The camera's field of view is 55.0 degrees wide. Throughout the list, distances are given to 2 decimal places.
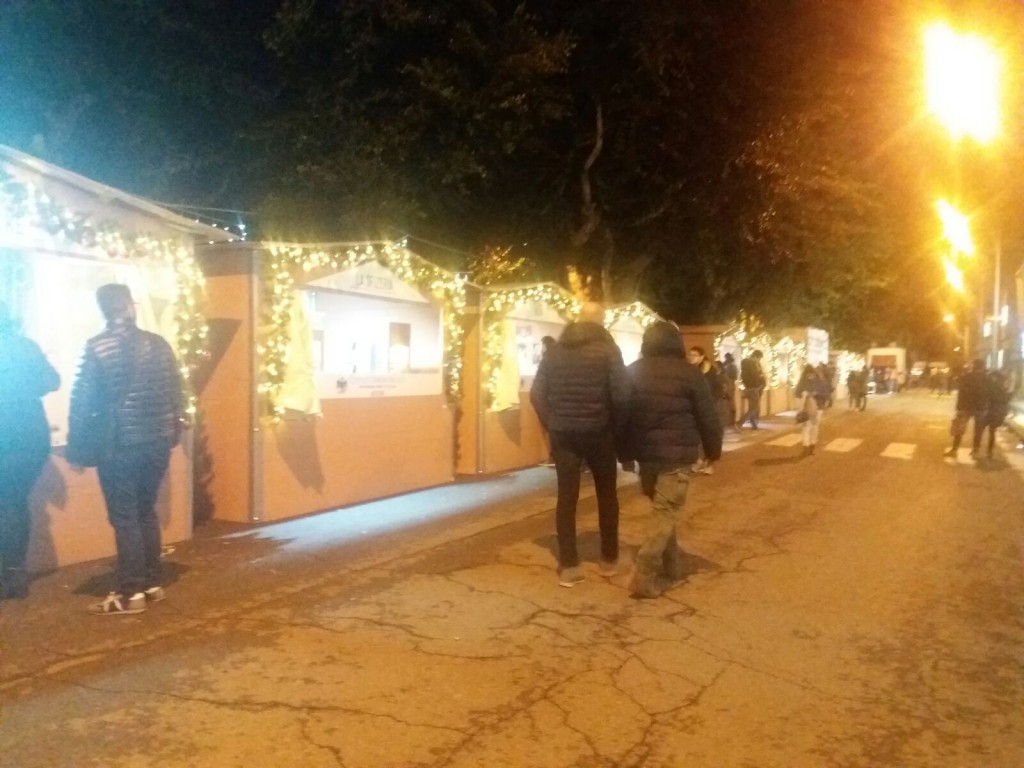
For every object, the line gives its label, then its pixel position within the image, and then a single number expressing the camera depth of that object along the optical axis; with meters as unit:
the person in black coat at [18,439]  6.31
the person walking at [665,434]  6.65
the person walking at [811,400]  16.47
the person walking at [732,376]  22.03
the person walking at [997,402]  16.30
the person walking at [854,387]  34.44
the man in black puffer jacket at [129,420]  6.00
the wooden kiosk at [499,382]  13.28
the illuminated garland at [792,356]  32.34
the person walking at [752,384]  21.92
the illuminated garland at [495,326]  13.36
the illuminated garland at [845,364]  46.30
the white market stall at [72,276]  6.98
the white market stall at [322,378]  9.29
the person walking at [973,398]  16.27
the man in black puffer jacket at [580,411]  6.97
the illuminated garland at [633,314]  16.70
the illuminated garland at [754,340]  26.48
